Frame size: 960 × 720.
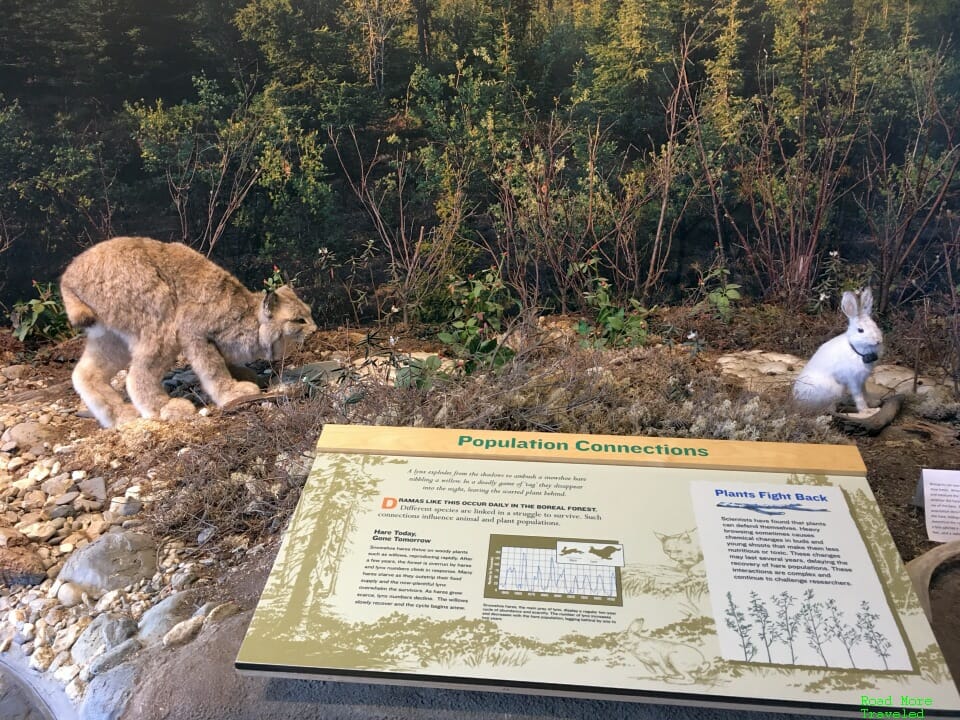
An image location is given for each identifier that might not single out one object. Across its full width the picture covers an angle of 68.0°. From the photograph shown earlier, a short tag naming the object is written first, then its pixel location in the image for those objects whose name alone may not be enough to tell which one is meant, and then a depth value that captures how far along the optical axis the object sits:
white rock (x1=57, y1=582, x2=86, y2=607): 3.06
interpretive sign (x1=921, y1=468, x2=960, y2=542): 3.10
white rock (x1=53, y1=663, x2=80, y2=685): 2.72
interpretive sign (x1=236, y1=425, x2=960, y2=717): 2.01
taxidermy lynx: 4.16
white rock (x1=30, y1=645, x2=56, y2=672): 2.80
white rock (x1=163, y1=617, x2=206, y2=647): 2.67
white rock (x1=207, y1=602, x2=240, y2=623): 2.77
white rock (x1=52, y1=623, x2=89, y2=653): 2.86
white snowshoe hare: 3.62
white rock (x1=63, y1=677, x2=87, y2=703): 2.62
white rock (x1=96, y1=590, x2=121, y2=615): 3.02
